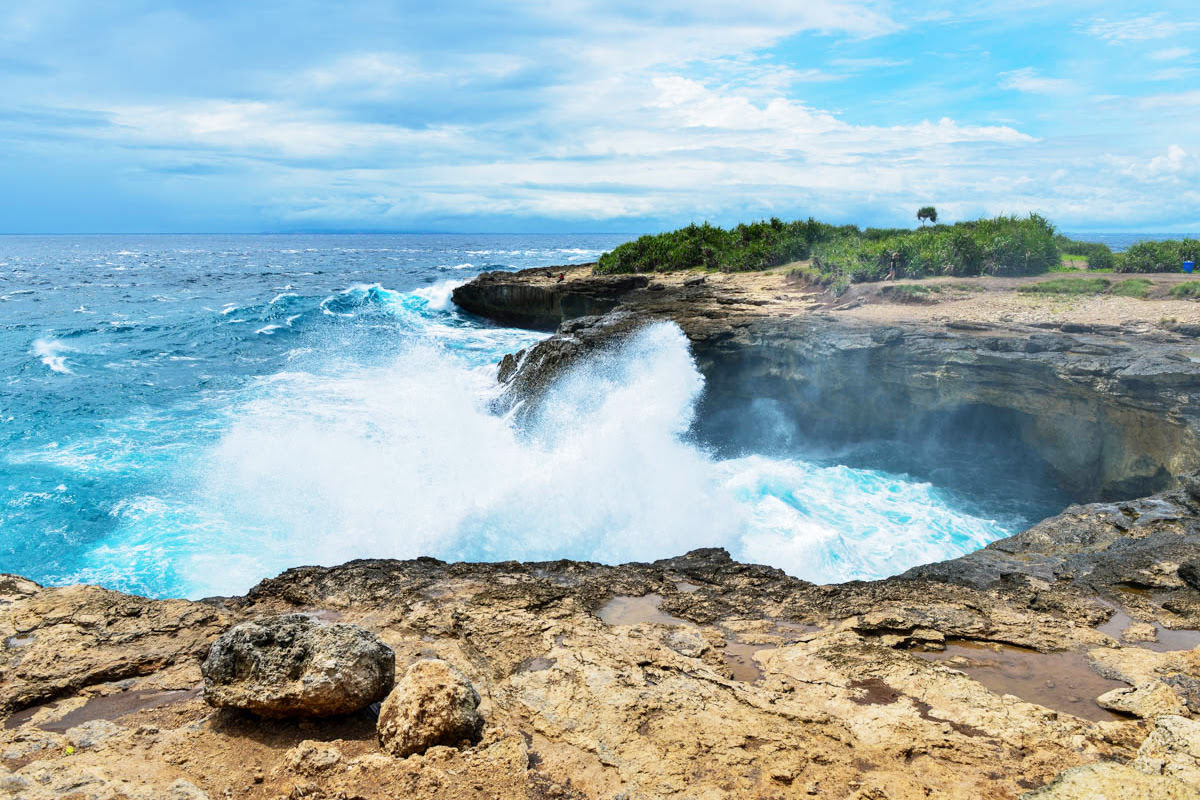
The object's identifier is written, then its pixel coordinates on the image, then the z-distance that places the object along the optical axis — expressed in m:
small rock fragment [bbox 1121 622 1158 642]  5.09
